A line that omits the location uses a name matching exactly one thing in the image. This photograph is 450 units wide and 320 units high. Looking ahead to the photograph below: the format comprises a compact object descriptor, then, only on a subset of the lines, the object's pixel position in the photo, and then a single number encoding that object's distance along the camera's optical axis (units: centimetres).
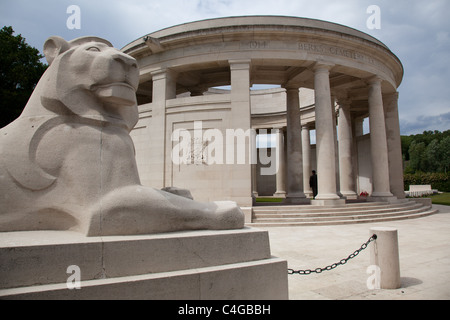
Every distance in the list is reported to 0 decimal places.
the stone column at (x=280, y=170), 3391
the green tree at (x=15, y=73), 2297
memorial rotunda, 1688
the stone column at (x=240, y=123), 1628
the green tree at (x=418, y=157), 8238
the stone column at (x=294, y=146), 2250
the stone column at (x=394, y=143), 2380
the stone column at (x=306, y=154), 3303
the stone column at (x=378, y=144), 2000
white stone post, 549
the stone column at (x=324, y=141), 1730
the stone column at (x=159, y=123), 1772
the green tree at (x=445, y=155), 7625
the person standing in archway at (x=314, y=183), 2305
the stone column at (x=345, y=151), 2635
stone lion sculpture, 387
